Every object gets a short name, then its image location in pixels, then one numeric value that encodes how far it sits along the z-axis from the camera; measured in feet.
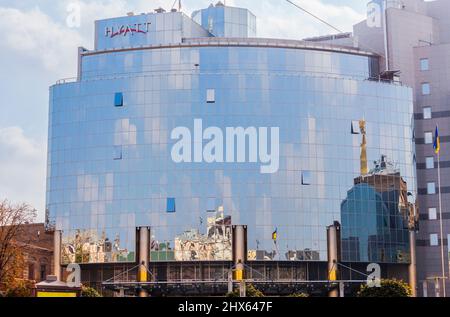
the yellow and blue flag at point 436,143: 288.10
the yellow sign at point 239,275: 296.18
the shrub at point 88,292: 244.91
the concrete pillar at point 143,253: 301.02
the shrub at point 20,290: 191.06
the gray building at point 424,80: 342.64
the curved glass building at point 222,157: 303.07
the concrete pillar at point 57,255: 313.12
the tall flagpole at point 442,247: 322.01
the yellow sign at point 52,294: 140.66
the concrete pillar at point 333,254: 303.68
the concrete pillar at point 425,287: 332.80
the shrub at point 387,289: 230.11
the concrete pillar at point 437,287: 314.06
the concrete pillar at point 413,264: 320.09
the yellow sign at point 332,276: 303.27
